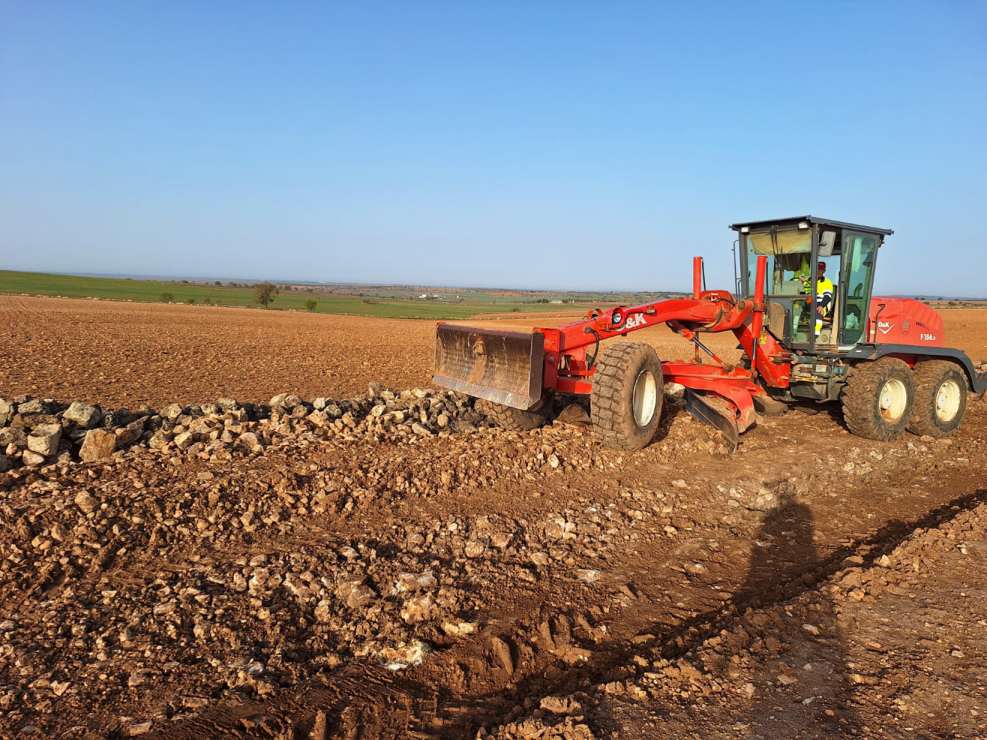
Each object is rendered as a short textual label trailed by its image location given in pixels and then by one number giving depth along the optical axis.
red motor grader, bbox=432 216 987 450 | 6.91
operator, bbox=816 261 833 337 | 8.83
